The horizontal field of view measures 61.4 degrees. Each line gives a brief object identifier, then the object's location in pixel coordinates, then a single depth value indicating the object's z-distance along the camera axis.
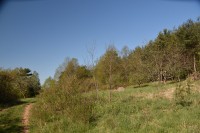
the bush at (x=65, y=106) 7.88
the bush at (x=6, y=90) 17.01
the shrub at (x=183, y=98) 8.42
